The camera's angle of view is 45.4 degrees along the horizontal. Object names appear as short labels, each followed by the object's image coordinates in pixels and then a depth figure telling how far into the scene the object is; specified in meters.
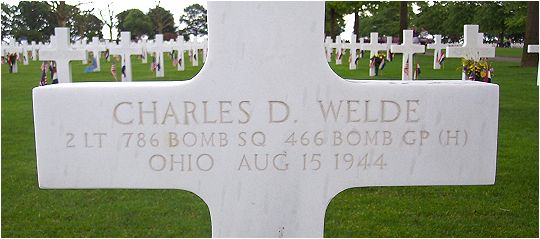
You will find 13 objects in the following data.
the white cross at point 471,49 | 7.52
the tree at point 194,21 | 40.11
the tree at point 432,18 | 42.96
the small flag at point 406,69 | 10.63
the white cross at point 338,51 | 22.19
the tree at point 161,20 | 39.81
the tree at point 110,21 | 30.59
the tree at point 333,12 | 33.96
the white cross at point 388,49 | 20.59
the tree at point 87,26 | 34.59
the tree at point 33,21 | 30.59
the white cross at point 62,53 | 8.18
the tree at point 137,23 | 40.28
